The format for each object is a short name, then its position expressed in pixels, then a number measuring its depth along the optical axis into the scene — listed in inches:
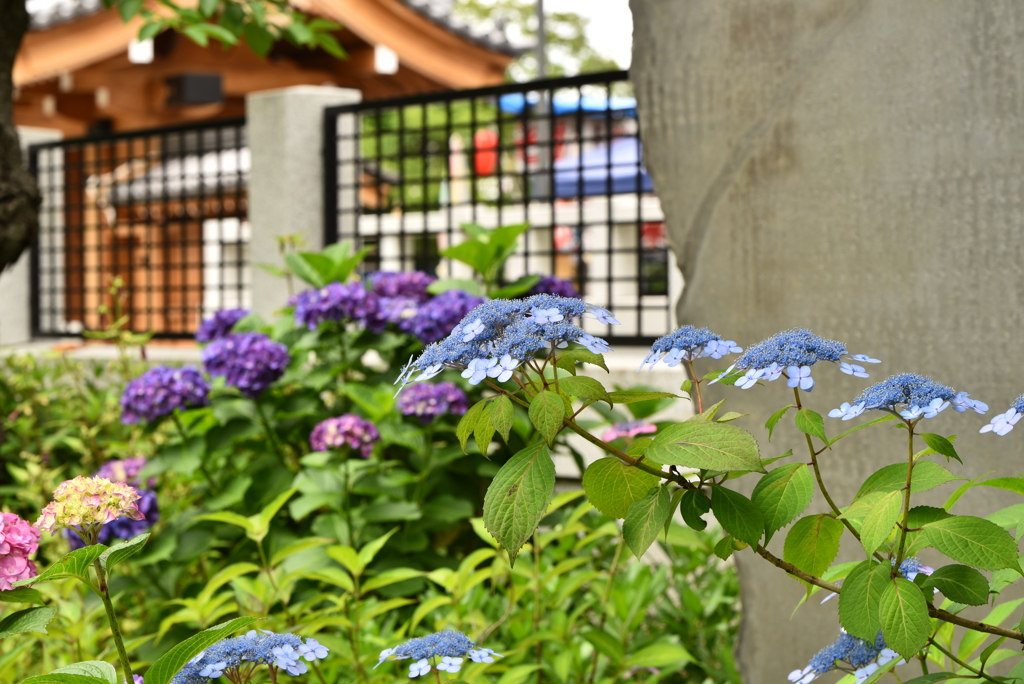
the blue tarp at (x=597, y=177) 182.7
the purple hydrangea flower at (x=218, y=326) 124.0
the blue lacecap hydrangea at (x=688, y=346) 42.5
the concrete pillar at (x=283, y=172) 203.2
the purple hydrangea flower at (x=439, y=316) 106.6
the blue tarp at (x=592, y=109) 179.3
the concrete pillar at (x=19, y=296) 268.8
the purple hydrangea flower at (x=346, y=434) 100.8
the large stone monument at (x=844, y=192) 76.8
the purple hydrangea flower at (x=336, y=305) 109.2
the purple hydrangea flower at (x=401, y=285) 122.7
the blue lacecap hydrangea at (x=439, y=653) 41.7
